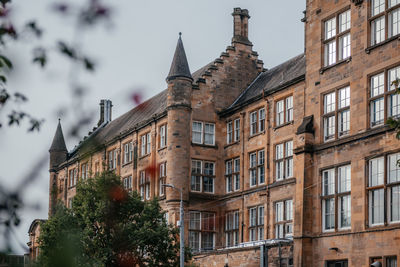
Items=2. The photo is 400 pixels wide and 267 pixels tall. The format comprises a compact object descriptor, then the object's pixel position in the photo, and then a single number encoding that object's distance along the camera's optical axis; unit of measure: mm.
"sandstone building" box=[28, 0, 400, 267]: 29281
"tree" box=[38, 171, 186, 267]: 36062
